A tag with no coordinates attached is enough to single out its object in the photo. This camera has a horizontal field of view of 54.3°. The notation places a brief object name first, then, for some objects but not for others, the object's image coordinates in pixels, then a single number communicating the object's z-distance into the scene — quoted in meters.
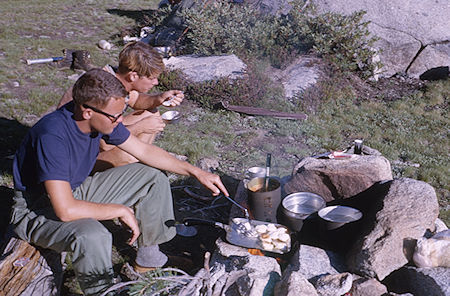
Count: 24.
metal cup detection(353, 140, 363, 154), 4.91
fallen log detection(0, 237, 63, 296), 3.18
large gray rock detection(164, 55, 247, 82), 9.02
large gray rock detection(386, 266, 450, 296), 3.15
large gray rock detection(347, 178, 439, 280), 3.42
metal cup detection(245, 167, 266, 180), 4.66
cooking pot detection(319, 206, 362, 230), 4.01
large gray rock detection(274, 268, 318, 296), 2.91
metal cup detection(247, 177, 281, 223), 4.03
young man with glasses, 3.02
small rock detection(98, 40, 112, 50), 11.73
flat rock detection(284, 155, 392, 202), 4.26
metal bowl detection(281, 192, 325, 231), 4.19
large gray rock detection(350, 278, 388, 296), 3.25
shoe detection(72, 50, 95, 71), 9.62
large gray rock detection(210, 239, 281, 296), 3.03
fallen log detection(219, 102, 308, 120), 7.82
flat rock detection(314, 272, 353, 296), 3.16
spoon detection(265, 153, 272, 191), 4.20
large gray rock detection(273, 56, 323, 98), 8.75
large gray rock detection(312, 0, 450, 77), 10.47
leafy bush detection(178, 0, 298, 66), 10.13
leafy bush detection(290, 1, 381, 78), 9.78
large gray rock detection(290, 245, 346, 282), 3.48
